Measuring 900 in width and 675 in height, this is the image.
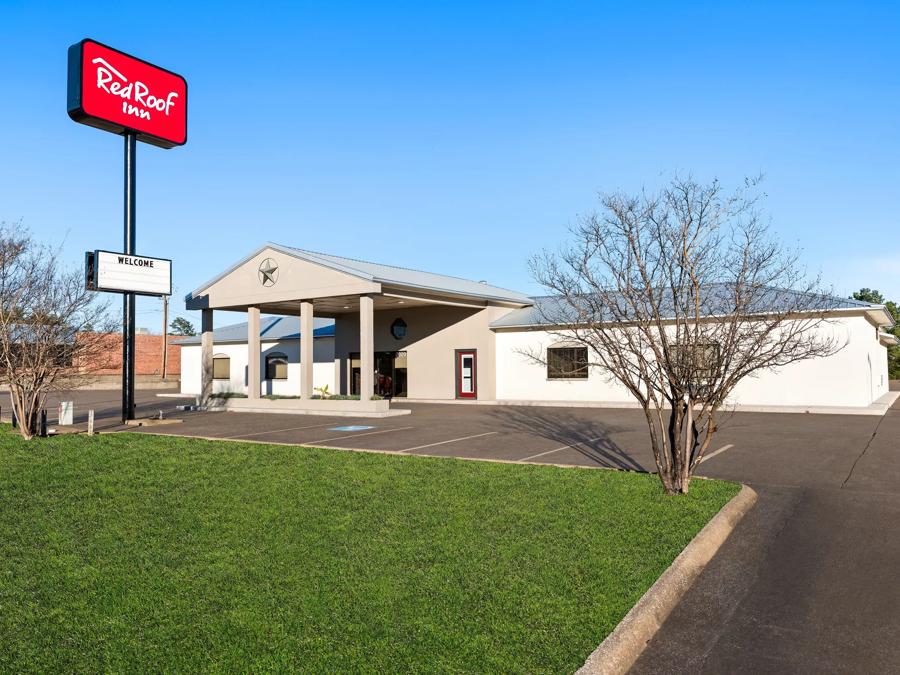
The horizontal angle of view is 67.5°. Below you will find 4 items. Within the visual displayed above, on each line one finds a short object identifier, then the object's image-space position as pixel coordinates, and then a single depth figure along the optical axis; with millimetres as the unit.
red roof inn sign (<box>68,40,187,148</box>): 18281
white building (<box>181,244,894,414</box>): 21578
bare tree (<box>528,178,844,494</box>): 7738
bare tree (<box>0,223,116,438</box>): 14562
